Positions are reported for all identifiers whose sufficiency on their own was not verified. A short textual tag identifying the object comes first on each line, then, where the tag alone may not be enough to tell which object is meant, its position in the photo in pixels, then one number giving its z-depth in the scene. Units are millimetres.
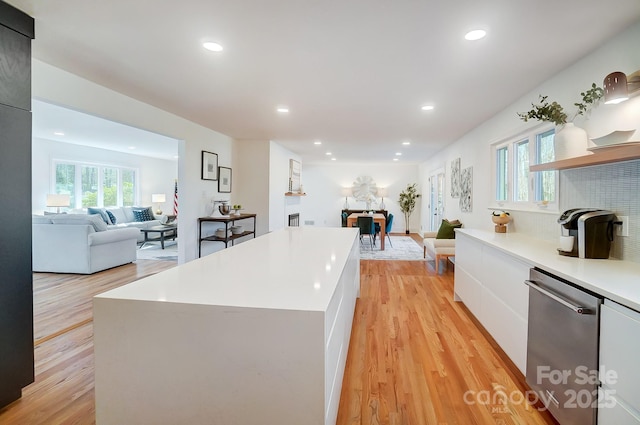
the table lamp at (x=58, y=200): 6445
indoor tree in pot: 10156
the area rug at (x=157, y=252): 6184
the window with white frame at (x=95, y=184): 7469
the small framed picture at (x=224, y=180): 5656
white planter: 2236
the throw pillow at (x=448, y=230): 5296
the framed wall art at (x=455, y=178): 5699
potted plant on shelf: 2186
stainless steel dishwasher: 1362
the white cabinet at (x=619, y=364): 1150
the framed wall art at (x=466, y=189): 4934
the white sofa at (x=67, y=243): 4695
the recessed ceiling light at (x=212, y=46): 2214
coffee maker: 1933
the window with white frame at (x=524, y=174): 2908
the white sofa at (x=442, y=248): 4891
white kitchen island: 1038
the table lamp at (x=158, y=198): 9562
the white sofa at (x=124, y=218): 7538
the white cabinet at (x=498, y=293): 2047
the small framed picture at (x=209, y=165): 5141
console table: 4980
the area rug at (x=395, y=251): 6293
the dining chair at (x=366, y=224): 7125
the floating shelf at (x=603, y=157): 1625
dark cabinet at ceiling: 1754
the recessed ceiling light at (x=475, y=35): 1998
